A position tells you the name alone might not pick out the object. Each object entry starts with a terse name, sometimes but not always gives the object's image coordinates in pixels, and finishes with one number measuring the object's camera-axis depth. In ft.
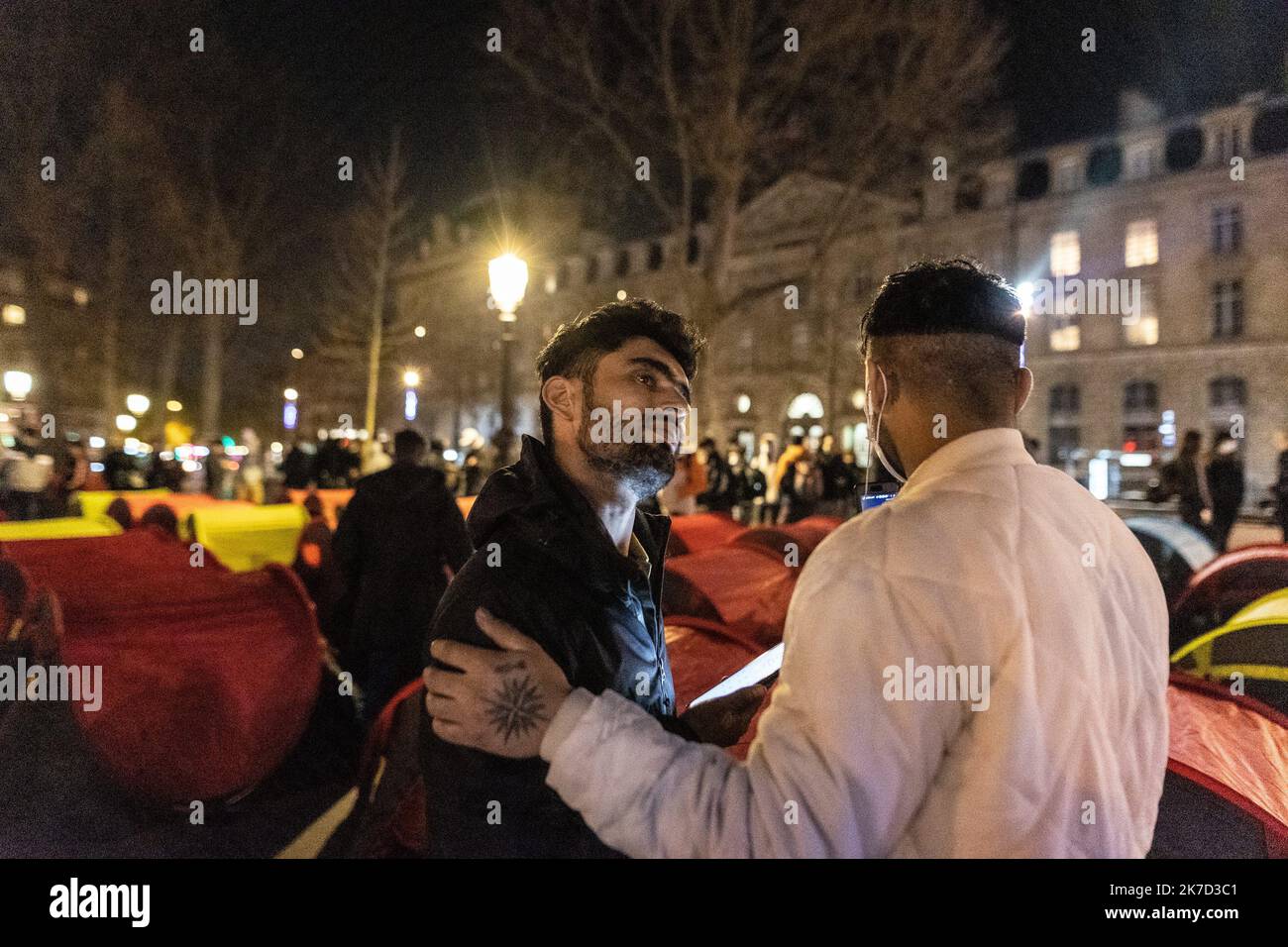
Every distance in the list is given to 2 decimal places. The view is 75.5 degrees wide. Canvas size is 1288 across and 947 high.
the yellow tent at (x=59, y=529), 19.66
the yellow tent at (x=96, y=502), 31.24
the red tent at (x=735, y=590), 17.49
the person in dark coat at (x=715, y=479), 46.83
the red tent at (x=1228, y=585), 17.78
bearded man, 4.78
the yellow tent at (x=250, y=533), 25.72
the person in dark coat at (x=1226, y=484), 34.50
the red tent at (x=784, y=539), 21.45
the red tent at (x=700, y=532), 23.71
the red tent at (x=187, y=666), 12.83
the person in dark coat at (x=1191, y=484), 35.37
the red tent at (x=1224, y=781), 7.52
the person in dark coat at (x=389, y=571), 16.25
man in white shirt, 3.95
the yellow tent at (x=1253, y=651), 12.34
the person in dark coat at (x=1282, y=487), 33.27
